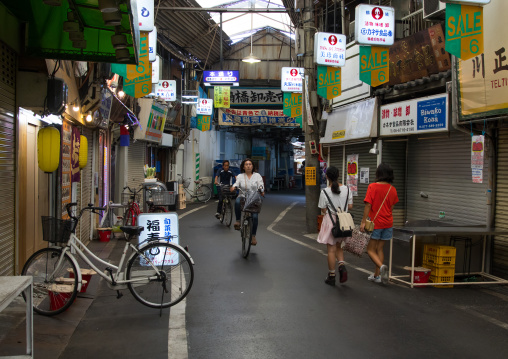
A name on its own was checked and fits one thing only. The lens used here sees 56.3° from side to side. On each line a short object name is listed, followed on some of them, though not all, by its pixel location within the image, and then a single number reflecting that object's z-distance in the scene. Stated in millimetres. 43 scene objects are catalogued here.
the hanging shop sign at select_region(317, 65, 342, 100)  12414
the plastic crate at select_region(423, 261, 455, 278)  7504
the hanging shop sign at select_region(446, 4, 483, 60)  7129
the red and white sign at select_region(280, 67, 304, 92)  16562
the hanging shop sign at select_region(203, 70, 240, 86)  23969
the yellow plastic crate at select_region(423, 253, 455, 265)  7480
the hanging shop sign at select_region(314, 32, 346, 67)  11953
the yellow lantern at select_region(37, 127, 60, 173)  6797
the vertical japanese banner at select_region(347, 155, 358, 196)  14047
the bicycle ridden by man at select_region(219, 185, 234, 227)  14531
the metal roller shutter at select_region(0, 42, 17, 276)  6145
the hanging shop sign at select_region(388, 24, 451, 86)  10016
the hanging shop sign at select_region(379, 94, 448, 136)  9617
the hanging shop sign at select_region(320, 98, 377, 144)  12430
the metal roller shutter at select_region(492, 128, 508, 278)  7918
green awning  6082
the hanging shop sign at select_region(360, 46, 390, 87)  10562
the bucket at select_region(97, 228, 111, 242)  11711
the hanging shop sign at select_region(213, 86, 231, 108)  25156
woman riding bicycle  10125
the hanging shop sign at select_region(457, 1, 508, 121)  7277
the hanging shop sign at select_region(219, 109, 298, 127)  30016
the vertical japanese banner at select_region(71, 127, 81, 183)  9344
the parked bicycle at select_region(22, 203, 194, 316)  5633
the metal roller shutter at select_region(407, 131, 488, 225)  9344
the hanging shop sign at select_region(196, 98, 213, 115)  24480
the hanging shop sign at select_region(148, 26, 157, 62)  10534
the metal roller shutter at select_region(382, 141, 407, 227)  12281
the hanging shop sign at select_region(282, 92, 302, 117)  17641
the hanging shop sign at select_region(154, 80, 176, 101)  19172
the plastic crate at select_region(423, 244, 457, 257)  7488
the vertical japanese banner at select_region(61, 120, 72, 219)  8703
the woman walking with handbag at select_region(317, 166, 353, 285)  7387
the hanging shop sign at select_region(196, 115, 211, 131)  25172
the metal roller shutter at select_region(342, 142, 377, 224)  13367
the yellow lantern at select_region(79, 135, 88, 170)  9883
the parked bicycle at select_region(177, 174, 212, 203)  25655
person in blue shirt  16355
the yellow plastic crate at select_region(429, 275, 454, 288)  7512
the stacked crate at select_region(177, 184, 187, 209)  20888
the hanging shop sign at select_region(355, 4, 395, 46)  9945
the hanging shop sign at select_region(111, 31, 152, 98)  10539
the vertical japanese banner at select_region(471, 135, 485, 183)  7648
